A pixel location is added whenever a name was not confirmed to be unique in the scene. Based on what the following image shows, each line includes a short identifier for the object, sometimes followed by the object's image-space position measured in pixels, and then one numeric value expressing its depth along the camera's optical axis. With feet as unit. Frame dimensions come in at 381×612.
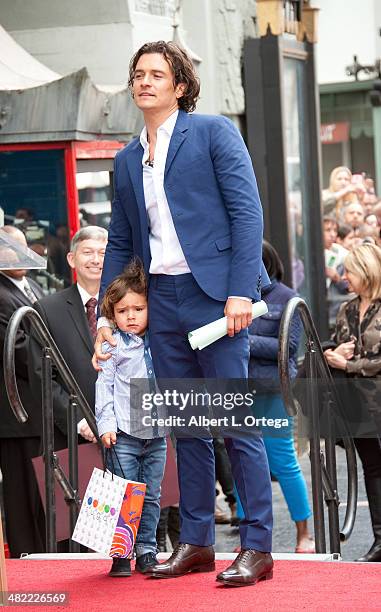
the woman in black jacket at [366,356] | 36.30
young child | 25.28
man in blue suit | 24.12
